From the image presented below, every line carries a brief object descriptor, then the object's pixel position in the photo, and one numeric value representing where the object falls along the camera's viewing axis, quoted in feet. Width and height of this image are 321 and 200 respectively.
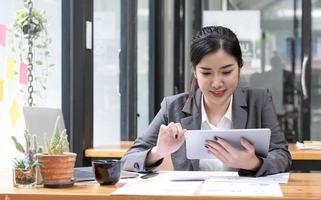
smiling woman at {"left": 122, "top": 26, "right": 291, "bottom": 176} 6.95
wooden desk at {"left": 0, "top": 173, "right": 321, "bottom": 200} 5.19
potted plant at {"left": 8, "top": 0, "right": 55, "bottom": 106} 8.26
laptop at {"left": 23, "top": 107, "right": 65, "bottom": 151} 6.91
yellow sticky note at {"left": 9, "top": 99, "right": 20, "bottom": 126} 8.00
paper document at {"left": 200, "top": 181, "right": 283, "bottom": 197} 5.22
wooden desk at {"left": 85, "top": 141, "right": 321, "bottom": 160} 9.91
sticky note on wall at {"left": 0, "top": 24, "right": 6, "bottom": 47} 7.85
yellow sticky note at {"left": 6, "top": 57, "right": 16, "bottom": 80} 8.02
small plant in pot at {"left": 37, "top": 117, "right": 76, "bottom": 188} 5.78
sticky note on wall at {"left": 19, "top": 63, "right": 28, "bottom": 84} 8.43
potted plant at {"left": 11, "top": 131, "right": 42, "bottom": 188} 5.75
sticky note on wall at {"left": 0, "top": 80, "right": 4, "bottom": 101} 7.70
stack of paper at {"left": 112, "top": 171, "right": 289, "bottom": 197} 5.33
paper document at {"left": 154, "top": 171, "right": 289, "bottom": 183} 6.25
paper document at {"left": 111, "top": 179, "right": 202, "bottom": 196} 5.32
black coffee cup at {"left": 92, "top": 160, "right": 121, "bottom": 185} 5.88
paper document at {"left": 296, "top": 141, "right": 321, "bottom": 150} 10.39
